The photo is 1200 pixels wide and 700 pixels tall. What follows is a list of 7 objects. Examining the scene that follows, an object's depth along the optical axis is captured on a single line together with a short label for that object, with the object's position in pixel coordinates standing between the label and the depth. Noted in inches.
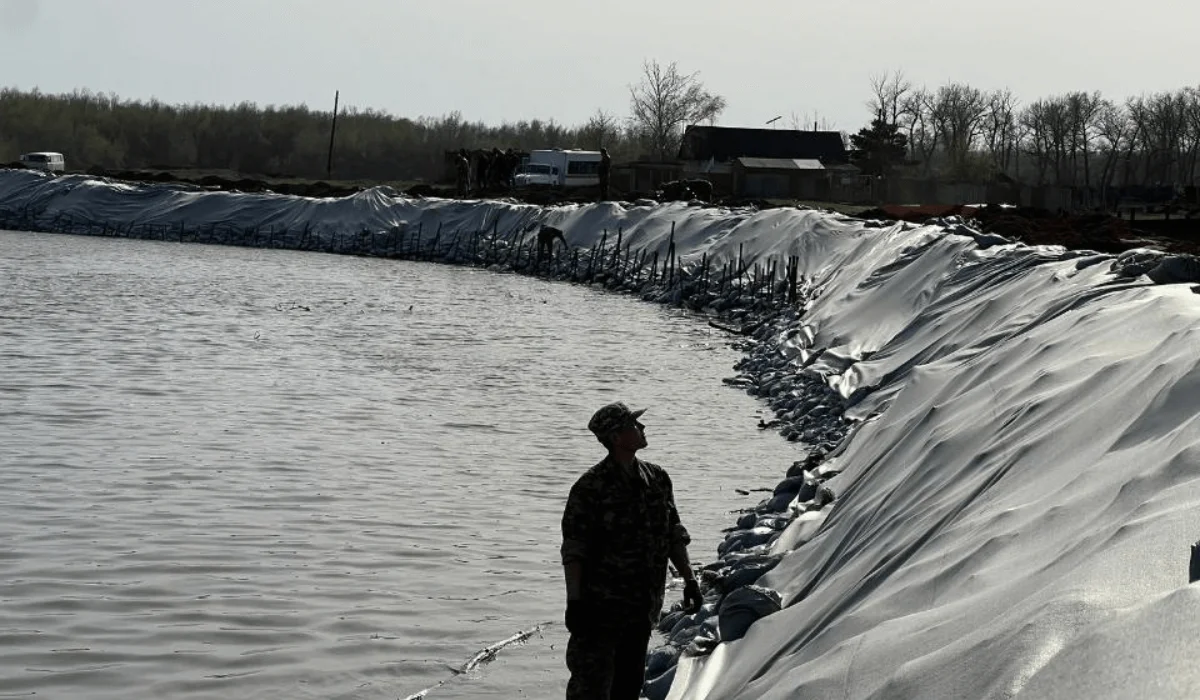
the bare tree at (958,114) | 4589.1
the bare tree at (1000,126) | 4842.5
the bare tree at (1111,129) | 4372.5
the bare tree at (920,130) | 4313.5
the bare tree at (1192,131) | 4020.7
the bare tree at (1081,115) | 4399.6
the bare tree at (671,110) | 4527.6
